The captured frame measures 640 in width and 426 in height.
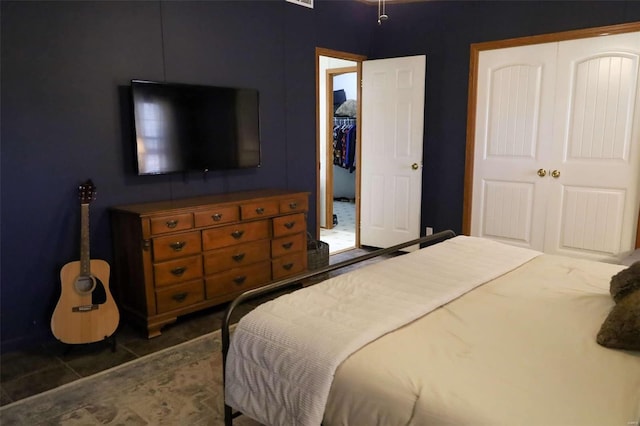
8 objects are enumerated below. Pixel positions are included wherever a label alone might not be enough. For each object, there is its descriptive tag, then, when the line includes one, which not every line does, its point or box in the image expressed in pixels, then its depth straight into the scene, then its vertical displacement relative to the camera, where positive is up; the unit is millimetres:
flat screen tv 3258 +136
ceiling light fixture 4915 +1420
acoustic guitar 2773 -936
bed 1237 -650
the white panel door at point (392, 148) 4793 -39
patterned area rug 2184 -1243
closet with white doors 3795 -23
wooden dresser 3021 -729
